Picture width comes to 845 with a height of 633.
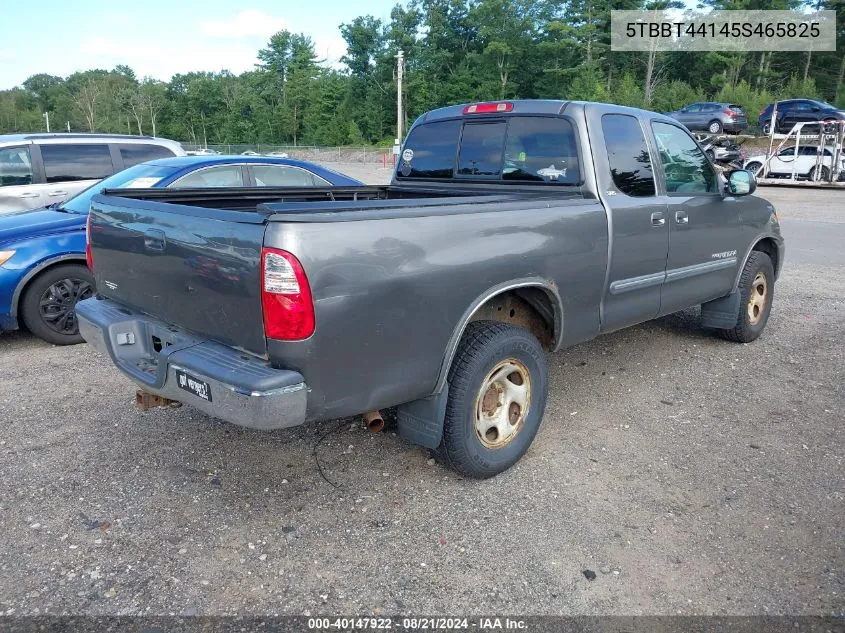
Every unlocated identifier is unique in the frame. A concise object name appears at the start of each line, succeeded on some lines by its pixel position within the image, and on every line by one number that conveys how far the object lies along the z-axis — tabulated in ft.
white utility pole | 134.00
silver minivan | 26.58
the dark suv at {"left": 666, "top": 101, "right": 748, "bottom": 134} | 100.48
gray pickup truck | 8.63
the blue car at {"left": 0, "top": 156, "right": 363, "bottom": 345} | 18.28
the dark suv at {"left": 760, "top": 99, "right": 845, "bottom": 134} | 92.48
